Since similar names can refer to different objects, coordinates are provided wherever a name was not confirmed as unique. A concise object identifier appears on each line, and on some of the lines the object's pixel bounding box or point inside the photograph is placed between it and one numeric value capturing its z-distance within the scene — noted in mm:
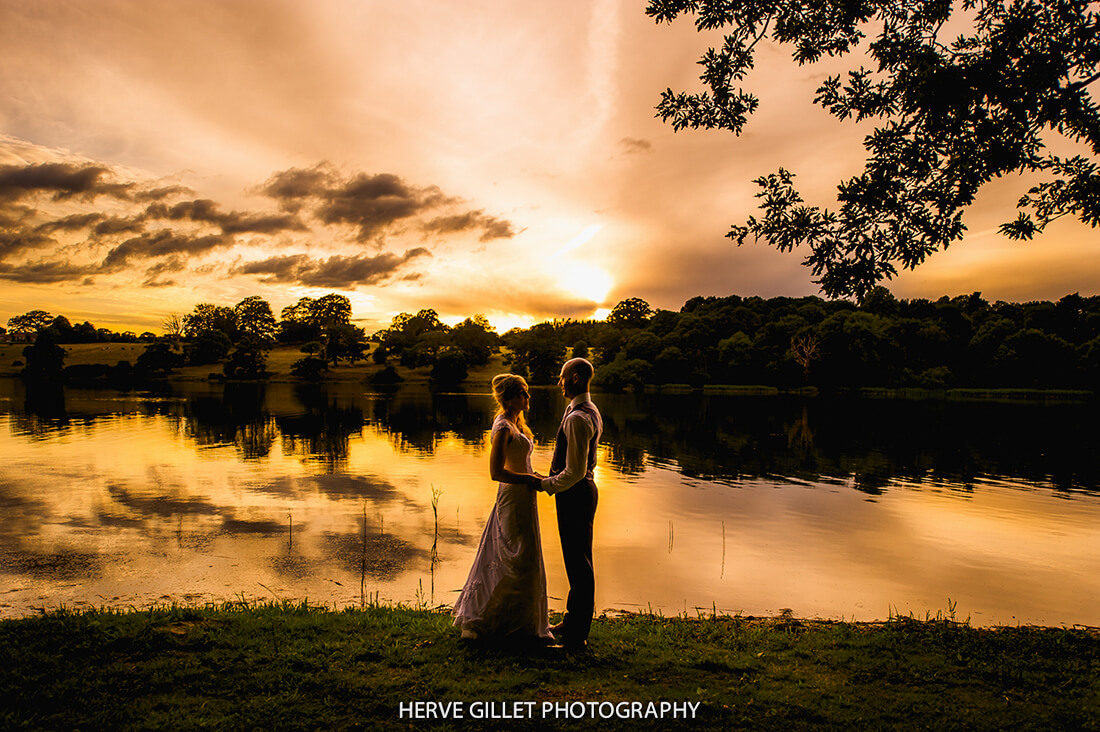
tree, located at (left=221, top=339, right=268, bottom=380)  106625
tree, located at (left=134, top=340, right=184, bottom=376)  106875
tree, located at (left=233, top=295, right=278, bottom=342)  150625
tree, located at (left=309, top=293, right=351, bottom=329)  149000
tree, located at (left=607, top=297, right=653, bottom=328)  174375
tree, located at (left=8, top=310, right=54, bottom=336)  181175
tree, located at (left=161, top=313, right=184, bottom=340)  155250
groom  6043
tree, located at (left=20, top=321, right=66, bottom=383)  103062
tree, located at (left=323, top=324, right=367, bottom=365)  117688
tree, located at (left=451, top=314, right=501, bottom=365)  125812
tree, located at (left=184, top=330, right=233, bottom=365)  119062
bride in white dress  6070
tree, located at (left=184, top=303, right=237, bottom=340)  147875
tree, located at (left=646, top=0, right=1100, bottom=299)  7449
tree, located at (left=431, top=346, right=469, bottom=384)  106688
